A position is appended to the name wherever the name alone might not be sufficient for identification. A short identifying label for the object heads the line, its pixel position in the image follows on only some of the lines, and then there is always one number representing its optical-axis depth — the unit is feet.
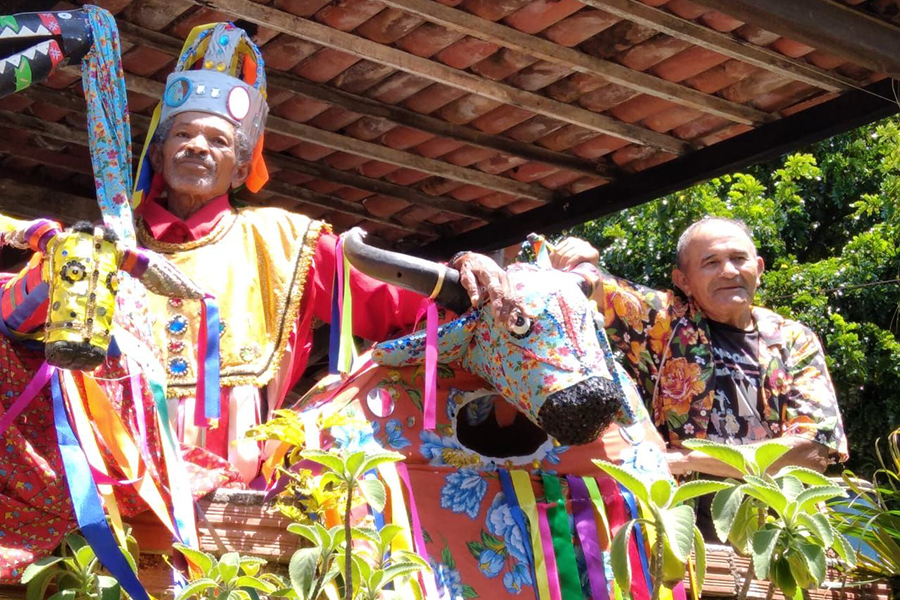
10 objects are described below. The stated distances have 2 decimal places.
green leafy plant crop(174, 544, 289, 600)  7.14
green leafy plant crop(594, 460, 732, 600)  6.53
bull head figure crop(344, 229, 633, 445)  10.05
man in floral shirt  13.67
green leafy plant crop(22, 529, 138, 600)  8.20
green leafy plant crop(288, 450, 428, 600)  7.03
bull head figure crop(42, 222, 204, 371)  8.71
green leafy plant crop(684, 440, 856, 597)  6.63
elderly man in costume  12.56
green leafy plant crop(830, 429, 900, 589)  10.85
